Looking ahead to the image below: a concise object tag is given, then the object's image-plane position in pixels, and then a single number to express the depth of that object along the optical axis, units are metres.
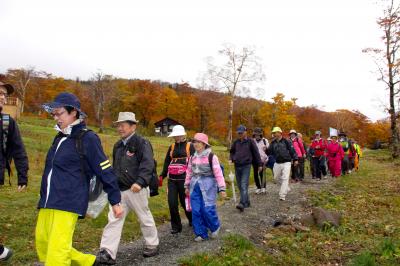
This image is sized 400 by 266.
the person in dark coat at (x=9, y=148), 5.41
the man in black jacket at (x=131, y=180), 5.77
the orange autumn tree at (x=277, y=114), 65.62
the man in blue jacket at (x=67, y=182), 4.24
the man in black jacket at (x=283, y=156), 12.08
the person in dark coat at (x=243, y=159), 10.41
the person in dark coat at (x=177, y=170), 7.80
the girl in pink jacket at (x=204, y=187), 7.32
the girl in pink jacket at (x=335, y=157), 18.19
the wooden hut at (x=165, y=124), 73.79
